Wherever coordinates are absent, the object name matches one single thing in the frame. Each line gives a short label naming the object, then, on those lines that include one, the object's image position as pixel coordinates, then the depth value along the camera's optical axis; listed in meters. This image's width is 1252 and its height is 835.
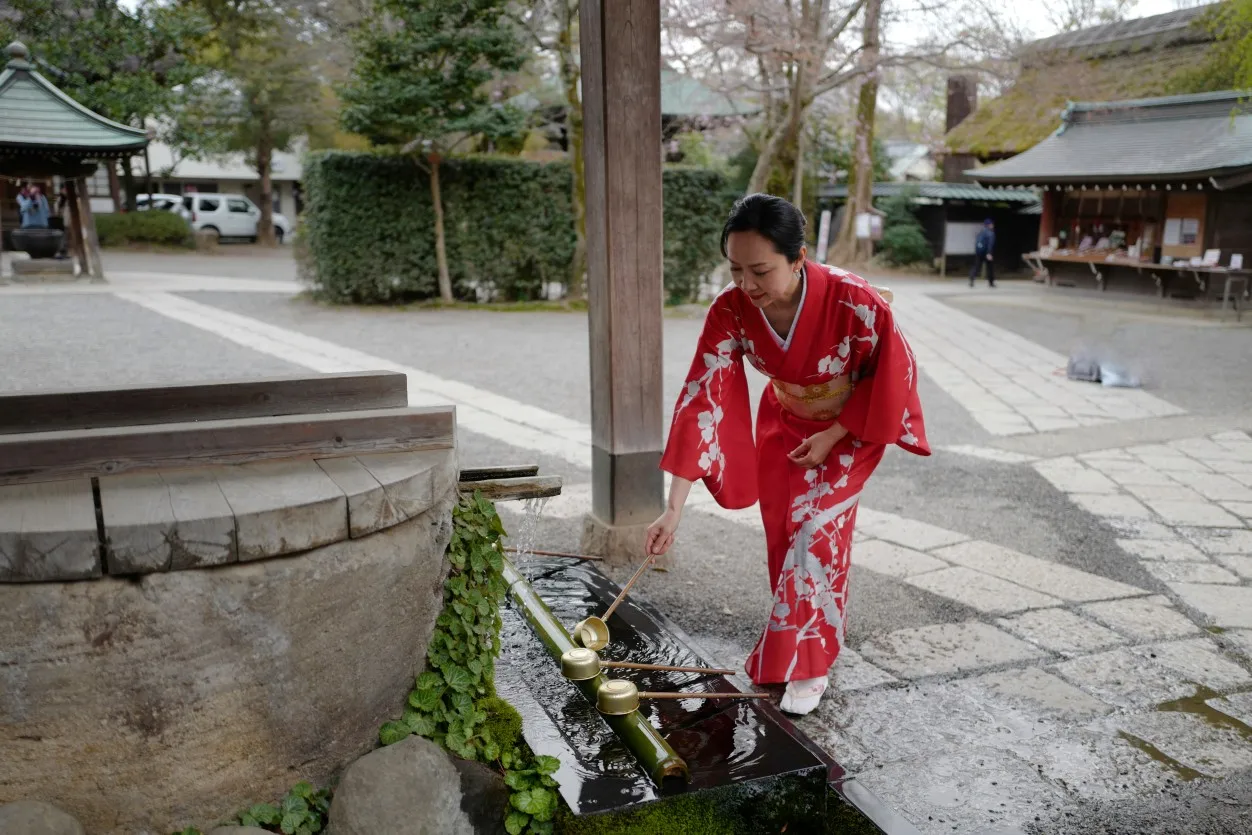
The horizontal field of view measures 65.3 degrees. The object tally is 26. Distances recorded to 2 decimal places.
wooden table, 15.92
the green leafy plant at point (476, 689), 2.25
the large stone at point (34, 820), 1.80
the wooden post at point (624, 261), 3.78
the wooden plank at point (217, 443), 1.97
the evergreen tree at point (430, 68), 13.33
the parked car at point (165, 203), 24.80
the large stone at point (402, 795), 2.07
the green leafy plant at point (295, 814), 2.07
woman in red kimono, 2.79
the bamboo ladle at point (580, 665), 2.50
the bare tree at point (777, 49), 14.48
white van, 27.97
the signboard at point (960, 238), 23.88
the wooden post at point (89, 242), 13.75
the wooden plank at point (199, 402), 2.54
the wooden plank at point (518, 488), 2.66
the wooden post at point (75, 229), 13.49
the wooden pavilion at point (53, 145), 7.86
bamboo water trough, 2.23
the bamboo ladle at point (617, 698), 2.38
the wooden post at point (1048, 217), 19.98
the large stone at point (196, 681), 1.83
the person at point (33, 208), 13.21
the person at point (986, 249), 21.35
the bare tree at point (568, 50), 14.24
